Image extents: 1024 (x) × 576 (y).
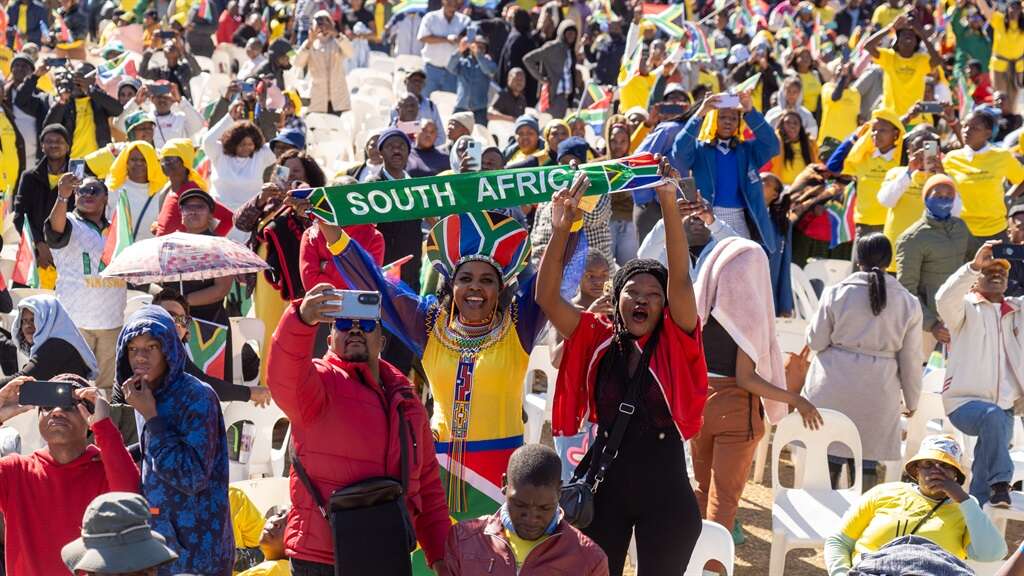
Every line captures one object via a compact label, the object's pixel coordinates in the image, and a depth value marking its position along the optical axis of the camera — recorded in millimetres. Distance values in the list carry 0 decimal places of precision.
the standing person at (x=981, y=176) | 10344
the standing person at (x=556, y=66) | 17188
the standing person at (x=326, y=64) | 16125
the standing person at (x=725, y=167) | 9133
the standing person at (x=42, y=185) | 9781
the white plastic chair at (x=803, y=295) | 10242
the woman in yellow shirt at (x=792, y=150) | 12484
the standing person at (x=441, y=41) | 17406
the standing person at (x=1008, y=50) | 17375
